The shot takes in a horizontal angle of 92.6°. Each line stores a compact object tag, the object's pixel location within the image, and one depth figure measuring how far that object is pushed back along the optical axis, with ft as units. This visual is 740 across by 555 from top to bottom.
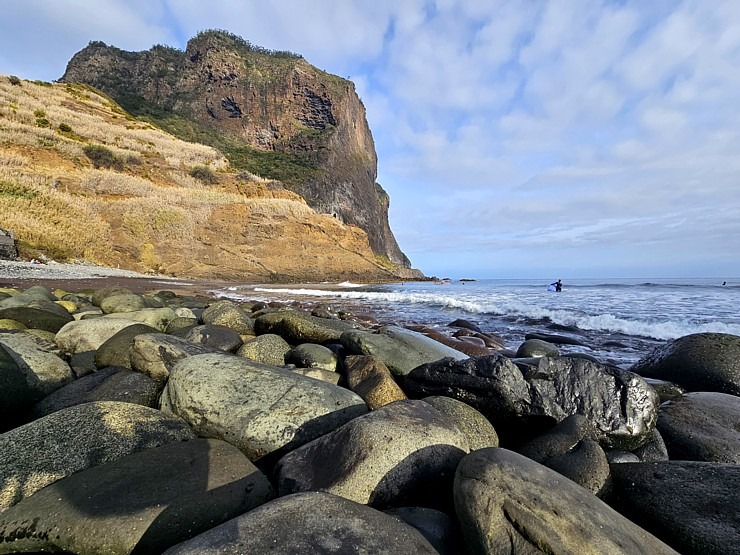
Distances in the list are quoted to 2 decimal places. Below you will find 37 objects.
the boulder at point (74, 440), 5.98
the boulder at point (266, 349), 14.30
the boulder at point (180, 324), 17.09
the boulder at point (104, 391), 9.30
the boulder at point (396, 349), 13.14
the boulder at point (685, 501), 5.54
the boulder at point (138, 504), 4.90
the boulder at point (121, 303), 21.50
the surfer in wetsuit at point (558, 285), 91.63
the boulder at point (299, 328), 16.39
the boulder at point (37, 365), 9.71
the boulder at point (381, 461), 6.16
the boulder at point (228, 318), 18.51
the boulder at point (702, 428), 9.28
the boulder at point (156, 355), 10.89
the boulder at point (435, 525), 4.96
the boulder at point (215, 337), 14.94
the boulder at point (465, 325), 30.86
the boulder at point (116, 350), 11.97
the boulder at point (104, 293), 24.62
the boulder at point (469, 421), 8.39
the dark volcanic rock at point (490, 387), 9.46
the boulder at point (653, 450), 9.14
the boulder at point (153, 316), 16.80
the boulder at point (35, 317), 15.33
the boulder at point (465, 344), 20.98
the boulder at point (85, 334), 13.65
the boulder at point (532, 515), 4.43
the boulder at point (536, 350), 19.53
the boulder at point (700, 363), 14.19
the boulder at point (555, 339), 26.48
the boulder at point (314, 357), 13.48
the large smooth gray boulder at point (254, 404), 7.97
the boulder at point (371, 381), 10.55
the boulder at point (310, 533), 3.98
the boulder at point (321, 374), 11.88
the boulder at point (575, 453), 6.63
